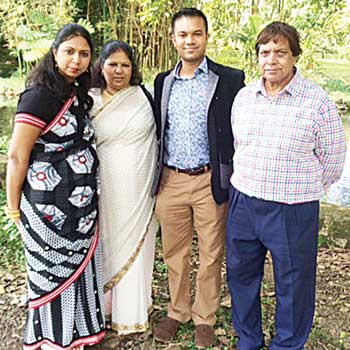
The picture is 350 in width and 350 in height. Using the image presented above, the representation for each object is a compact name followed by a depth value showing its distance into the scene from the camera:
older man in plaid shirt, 1.86
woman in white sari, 2.20
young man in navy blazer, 2.14
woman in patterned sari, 1.95
